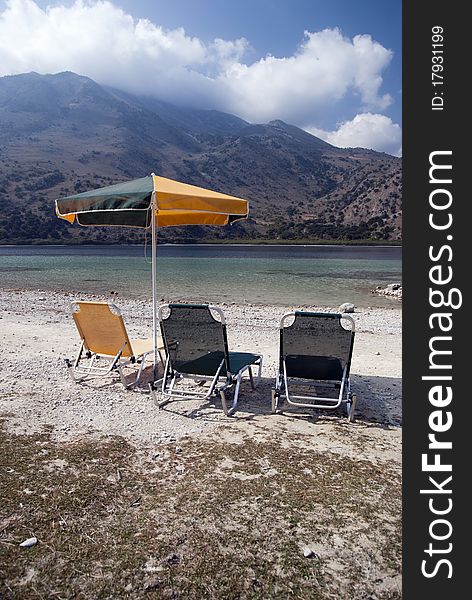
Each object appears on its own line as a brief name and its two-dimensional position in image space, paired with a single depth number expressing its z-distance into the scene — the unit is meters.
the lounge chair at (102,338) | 6.07
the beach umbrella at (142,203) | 5.36
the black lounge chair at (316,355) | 5.05
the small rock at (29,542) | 2.75
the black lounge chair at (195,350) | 5.21
